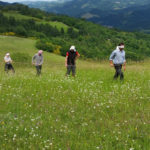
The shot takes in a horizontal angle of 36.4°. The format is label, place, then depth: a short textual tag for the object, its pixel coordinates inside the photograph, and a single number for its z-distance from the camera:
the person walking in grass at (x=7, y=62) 19.66
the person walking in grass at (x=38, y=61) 17.12
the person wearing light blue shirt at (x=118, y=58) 12.26
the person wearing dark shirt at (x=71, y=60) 14.84
